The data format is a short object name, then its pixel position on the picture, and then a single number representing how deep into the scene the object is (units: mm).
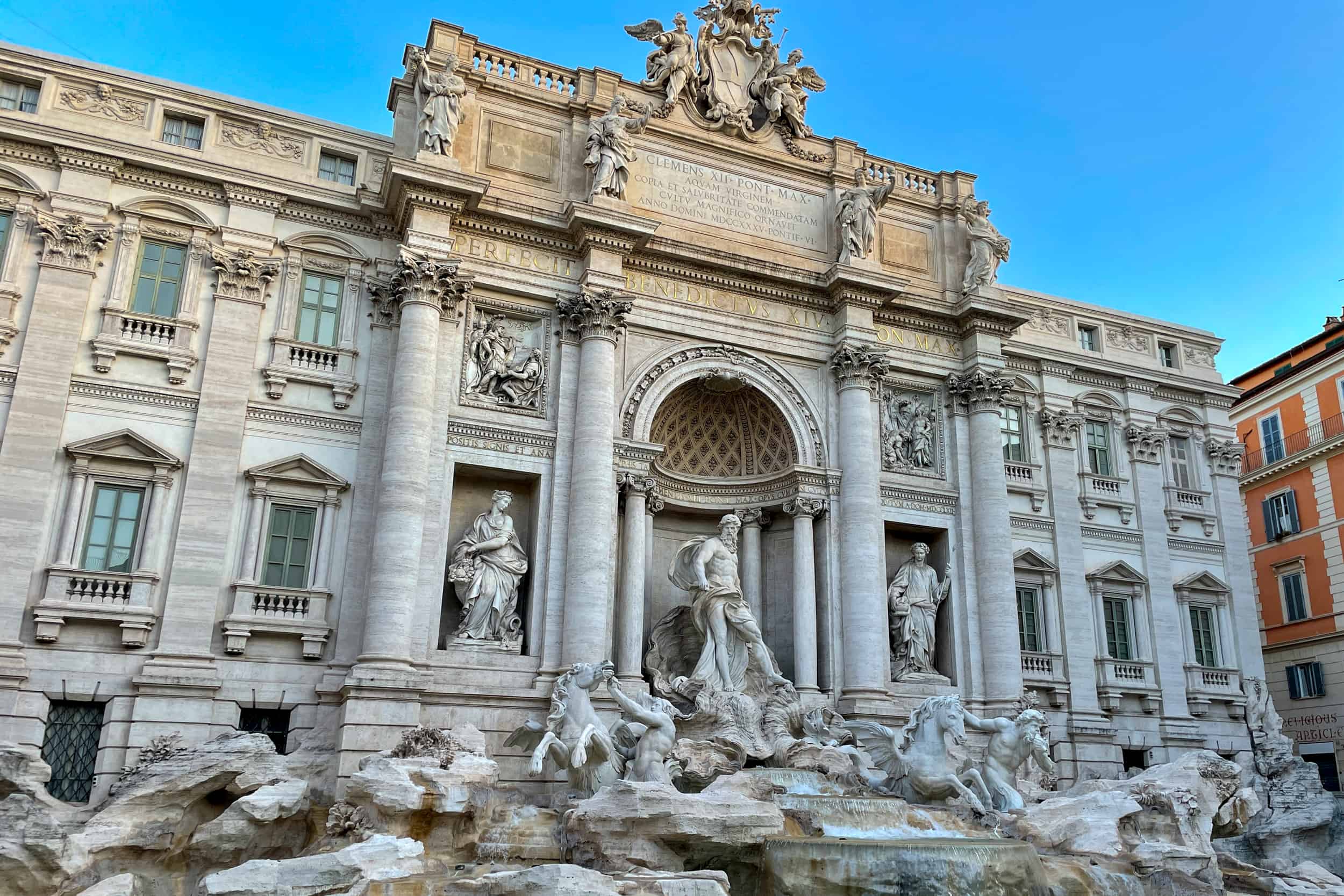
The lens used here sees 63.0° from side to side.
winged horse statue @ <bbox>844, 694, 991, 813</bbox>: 15969
